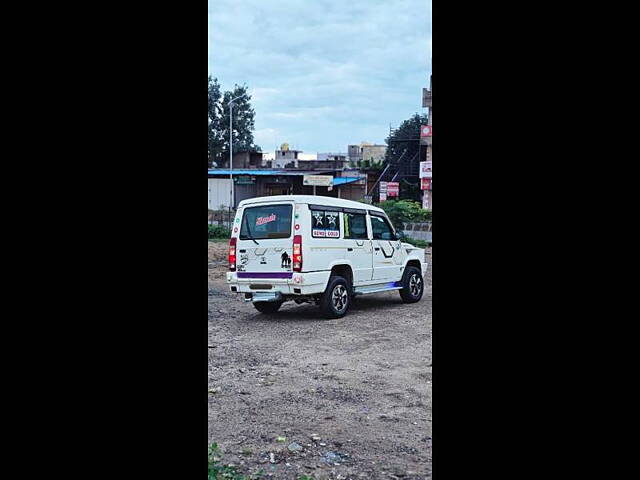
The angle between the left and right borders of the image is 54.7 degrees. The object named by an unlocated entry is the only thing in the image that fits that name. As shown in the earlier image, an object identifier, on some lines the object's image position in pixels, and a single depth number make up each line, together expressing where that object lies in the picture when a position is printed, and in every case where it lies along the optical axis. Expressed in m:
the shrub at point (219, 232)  26.27
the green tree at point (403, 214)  27.03
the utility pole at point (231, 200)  36.61
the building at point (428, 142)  35.03
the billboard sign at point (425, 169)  34.95
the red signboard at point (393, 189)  39.84
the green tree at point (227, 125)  54.34
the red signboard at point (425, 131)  35.69
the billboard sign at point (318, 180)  34.17
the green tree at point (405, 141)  44.38
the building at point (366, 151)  57.60
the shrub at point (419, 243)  23.72
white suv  9.63
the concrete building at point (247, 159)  53.50
